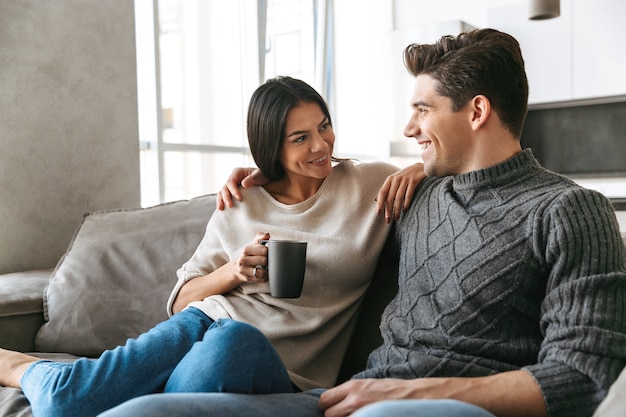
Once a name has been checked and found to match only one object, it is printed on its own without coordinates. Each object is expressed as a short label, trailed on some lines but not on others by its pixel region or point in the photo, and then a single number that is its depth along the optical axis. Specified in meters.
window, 3.88
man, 1.07
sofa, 1.92
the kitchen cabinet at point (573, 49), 4.80
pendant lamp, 3.93
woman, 1.19
